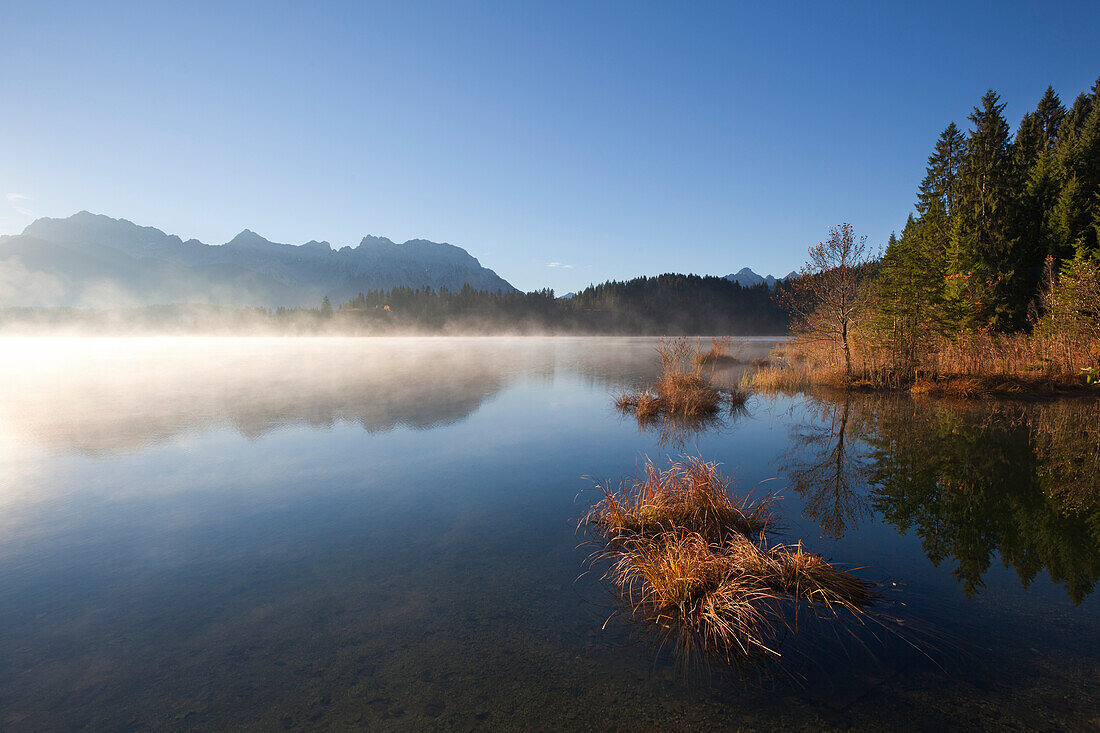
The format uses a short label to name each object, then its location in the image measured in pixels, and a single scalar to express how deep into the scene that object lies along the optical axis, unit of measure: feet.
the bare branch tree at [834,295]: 71.41
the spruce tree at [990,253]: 111.04
